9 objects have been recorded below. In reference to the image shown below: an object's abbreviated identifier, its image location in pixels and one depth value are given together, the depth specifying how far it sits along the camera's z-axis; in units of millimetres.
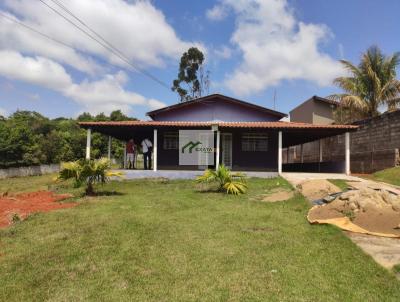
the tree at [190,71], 49062
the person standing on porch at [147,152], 18906
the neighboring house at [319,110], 27938
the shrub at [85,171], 11297
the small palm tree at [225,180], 12156
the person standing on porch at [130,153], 19484
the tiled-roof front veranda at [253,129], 16797
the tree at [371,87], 23422
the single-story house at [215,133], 17250
